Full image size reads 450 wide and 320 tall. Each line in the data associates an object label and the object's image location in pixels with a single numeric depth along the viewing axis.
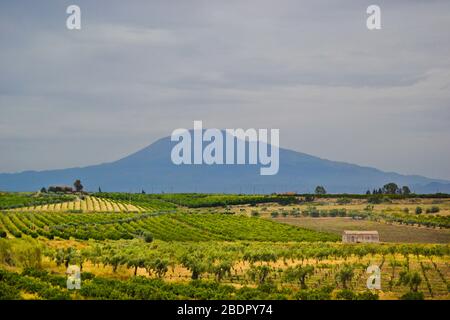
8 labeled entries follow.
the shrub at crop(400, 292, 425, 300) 40.07
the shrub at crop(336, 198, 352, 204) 130.84
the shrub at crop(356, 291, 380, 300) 39.78
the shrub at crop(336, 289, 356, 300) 40.55
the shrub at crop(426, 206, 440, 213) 113.31
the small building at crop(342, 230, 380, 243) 81.88
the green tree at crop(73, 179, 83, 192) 154.52
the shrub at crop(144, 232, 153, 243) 78.62
